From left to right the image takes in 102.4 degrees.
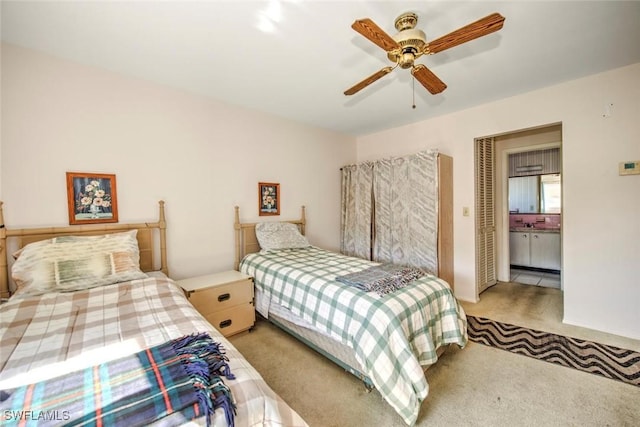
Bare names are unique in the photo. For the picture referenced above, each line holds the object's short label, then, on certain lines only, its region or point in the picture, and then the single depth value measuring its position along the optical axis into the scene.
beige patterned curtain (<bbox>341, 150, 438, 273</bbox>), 3.23
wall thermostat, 2.28
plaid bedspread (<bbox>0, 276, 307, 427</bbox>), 0.87
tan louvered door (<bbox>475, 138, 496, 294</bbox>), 3.43
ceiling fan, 1.33
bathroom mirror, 4.93
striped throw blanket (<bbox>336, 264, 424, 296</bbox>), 1.88
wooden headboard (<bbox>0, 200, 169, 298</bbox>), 1.88
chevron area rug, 1.93
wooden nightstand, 2.33
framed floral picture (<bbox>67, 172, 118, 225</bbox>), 2.14
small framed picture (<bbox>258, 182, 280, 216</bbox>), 3.36
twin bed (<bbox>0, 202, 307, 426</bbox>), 0.74
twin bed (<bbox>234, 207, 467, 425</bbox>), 1.50
